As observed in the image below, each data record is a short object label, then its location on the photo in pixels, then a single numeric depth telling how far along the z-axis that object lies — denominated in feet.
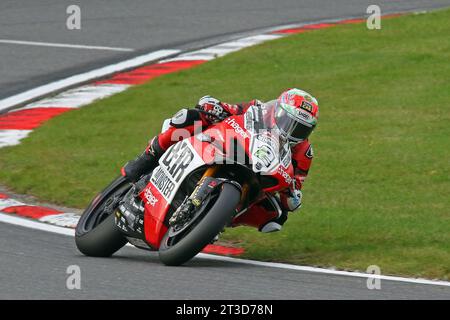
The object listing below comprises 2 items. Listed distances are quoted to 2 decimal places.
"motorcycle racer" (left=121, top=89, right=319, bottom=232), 57.52
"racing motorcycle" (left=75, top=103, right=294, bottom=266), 54.95
